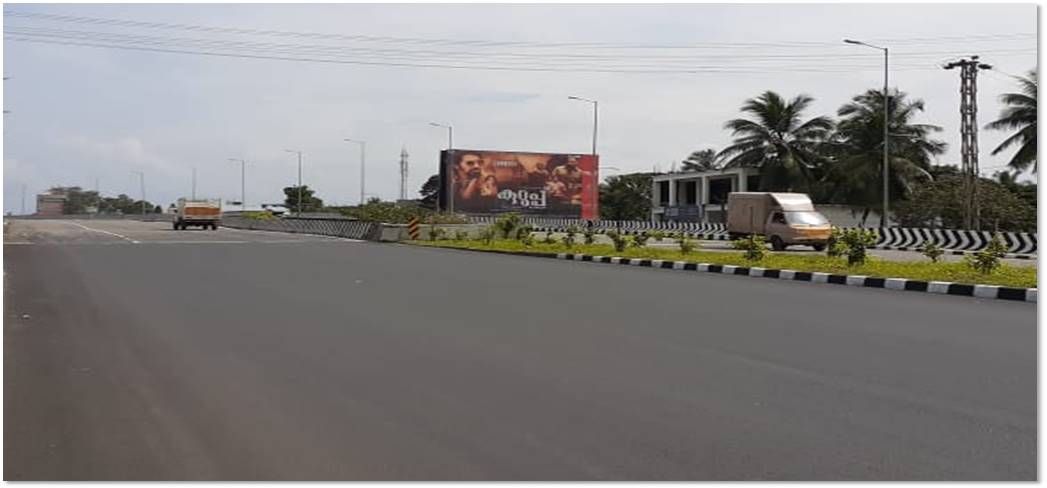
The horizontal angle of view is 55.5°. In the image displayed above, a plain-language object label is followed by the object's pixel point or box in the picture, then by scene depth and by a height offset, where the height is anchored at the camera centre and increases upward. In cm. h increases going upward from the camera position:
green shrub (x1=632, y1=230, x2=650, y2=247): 2809 -31
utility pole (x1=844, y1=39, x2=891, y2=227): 3494 +283
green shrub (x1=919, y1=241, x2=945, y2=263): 1986 -40
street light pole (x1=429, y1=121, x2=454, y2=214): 6525 +244
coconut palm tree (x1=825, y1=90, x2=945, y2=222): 5066 +421
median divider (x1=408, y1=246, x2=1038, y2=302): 1437 -83
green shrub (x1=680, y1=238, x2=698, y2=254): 2497 -44
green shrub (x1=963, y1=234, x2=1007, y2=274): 1661 -44
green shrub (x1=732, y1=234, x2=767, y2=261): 2133 -38
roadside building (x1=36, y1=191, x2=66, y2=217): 13240 +244
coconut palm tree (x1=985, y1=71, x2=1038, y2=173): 4281 +491
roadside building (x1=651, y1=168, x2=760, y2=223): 6072 +258
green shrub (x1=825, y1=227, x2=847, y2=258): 2008 -32
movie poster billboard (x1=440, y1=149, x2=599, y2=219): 6988 +317
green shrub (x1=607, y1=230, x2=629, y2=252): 2678 -36
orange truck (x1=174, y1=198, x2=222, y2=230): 5828 +62
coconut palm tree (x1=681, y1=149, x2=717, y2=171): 8738 +617
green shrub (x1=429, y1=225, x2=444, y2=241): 3662 -24
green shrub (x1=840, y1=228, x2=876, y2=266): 1889 -26
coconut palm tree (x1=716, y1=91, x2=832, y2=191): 5597 +524
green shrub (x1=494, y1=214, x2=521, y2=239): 3588 +16
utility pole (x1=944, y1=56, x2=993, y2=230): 3153 +370
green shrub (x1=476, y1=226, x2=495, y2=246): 3381 -29
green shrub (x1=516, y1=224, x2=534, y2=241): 3403 -12
